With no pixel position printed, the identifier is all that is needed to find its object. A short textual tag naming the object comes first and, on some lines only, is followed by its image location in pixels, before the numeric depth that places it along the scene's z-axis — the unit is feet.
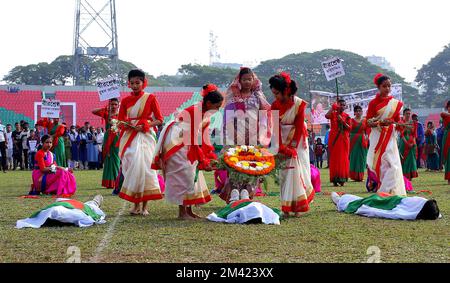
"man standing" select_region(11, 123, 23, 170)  88.38
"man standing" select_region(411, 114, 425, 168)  61.93
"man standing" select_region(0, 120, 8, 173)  80.34
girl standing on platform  34.27
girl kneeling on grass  43.60
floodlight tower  191.98
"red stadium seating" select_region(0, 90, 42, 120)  159.12
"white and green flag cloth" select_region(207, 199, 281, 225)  27.02
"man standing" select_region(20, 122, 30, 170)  87.35
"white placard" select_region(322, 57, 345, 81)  57.67
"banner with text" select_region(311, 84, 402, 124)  92.84
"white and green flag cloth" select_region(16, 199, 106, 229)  26.47
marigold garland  28.81
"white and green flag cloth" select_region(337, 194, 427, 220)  28.22
